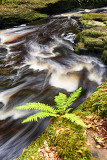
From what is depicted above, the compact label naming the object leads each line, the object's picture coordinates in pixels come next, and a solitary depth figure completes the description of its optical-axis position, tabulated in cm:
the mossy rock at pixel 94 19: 992
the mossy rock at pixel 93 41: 708
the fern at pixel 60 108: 255
